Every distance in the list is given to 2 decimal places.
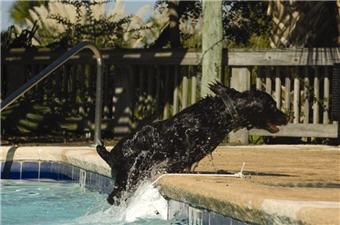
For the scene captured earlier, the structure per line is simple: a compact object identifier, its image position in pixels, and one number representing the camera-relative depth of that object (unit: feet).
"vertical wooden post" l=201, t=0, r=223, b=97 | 41.85
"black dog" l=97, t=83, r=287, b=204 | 22.43
